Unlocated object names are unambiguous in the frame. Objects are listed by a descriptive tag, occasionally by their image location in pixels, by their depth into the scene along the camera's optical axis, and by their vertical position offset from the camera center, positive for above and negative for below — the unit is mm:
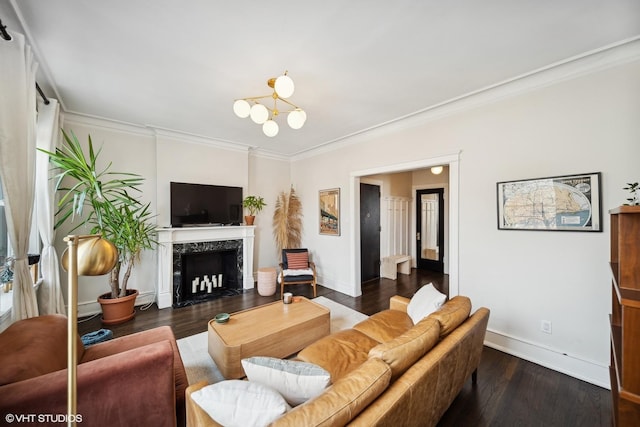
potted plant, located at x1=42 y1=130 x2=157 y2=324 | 2805 -151
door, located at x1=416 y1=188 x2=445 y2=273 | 5953 -356
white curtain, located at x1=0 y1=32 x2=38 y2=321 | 1669 +494
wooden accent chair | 4207 -990
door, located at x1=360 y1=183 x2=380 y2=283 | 4973 -353
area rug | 2184 -1443
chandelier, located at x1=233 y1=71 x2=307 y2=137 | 1851 +959
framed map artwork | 2111 +104
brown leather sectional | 977 -832
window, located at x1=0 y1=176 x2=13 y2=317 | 2030 -293
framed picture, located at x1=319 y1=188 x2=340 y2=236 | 4562 +75
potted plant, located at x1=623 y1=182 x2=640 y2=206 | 1690 +135
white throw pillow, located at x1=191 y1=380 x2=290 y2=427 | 924 -752
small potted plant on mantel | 4637 +219
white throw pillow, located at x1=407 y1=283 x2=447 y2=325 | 2092 -810
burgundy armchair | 1062 -810
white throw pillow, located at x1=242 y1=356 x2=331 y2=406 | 1143 -792
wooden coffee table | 2023 -1093
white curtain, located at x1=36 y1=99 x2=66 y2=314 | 2561 +61
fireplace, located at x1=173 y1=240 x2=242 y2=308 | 3920 -1000
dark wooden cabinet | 1047 -459
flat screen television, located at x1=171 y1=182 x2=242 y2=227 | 3964 +212
